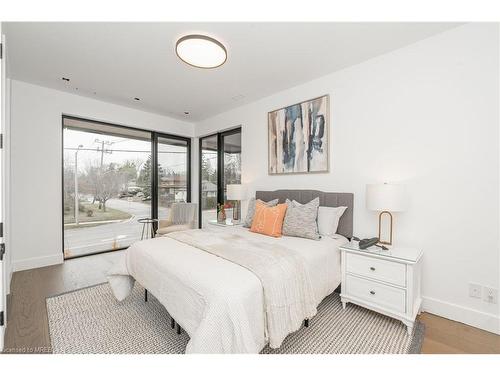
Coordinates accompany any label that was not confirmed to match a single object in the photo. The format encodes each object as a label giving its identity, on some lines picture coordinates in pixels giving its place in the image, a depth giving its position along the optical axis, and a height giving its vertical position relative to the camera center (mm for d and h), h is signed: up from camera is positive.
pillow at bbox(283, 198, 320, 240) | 2402 -394
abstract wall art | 2891 +695
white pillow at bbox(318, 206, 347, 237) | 2533 -392
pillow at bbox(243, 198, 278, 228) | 3041 -372
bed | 1215 -674
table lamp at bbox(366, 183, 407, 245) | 2025 -109
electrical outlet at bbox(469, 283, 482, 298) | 1896 -905
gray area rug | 1632 -1204
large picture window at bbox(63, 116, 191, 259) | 3793 +74
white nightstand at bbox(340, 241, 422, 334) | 1816 -840
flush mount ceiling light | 2062 +1331
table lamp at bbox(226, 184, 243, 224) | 3684 -99
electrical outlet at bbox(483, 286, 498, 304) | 1824 -908
